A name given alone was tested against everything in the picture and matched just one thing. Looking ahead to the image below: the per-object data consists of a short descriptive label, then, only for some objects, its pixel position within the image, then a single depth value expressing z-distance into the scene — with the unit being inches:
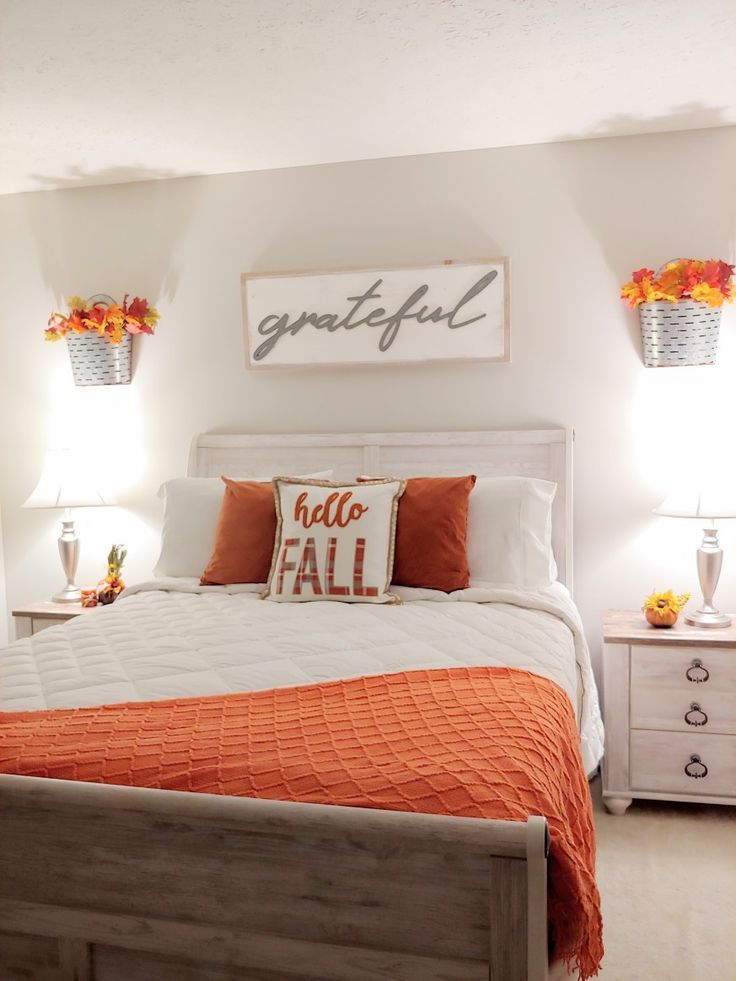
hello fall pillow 112.7
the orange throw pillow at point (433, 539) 115.9
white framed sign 138.6
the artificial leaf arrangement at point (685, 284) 123.3
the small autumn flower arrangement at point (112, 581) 141.4
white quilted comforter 83.0
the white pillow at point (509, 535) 122.0
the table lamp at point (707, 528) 118.2
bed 51.4
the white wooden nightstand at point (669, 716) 115.6
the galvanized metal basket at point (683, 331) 126.4
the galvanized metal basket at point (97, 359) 150.1
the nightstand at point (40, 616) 139.6
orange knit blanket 57.2
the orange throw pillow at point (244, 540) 120.7
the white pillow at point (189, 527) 129.5
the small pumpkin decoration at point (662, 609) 120.7
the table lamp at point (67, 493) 146.6
